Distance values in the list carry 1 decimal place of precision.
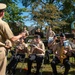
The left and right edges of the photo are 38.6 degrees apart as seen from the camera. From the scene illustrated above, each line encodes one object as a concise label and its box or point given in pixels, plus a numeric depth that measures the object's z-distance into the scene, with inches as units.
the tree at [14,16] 625.4
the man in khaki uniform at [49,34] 201.9
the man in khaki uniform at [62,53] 139.0
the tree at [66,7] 703.0
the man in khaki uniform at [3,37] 80.1
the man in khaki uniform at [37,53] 147.6
